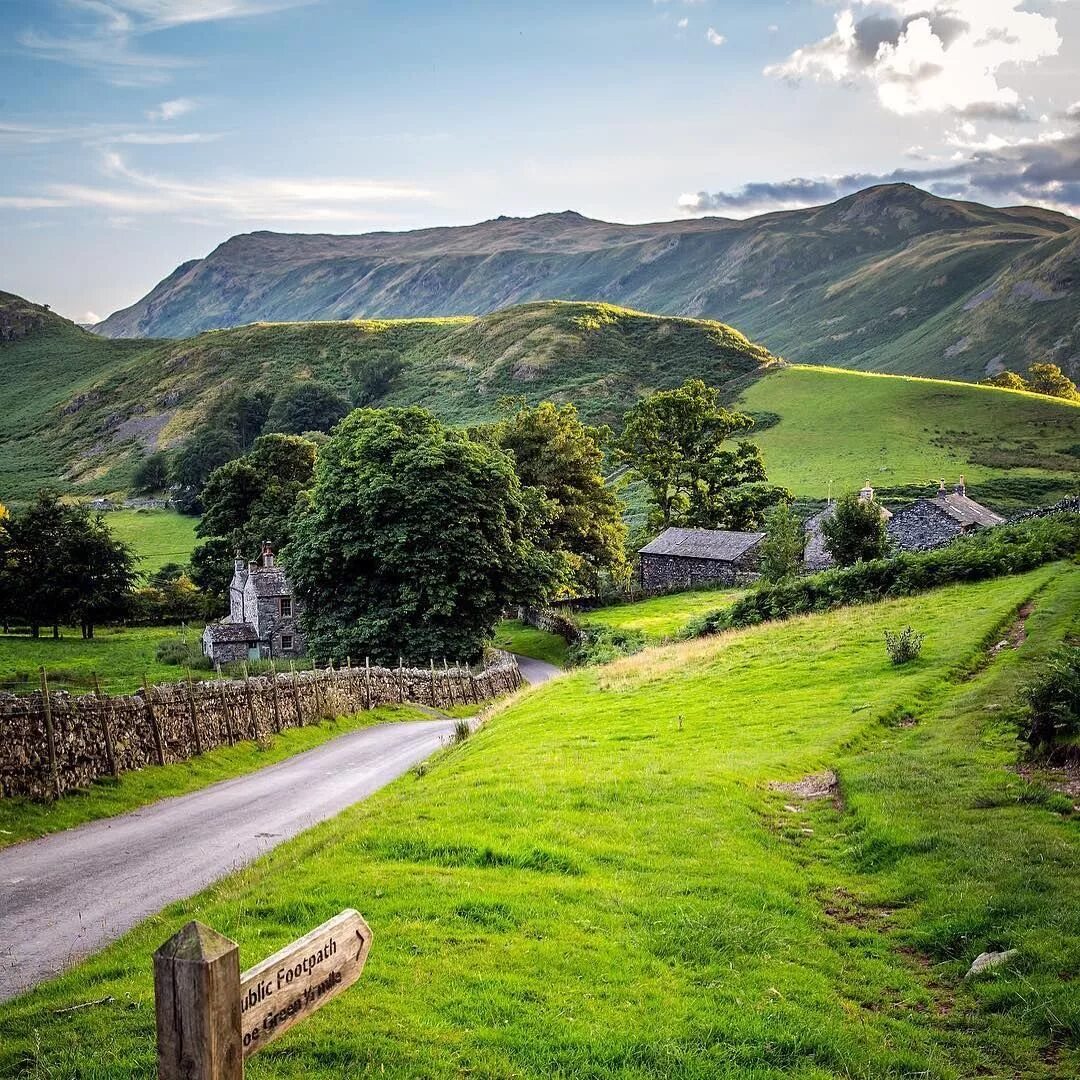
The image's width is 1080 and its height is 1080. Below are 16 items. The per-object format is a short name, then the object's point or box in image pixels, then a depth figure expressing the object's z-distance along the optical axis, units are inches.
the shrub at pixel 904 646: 1116.5
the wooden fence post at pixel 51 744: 824.9
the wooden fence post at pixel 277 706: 1274.2
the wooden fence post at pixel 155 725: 980.6
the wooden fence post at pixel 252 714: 1205.7
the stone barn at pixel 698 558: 3243.1
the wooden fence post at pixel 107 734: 904.3
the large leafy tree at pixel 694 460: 3686.0
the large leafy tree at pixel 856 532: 2284.7
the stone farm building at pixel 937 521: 2741.1
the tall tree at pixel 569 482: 3014.3
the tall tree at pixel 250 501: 3100.4
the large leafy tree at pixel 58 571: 2591.0
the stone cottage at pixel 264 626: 2428.6
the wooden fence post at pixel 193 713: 1061.8
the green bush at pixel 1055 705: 676.7
